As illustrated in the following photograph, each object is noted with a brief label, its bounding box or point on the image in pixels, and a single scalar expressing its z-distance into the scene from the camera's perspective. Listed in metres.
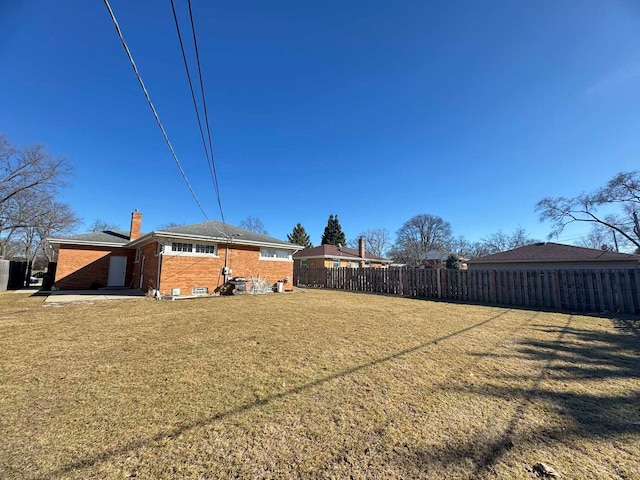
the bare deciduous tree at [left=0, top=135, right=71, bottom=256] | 20.84
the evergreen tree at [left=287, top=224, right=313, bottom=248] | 46.38
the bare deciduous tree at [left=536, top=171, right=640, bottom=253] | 21.58
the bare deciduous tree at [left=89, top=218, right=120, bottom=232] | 45.00
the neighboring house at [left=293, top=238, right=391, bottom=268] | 27.02
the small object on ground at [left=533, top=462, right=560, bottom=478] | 1.97
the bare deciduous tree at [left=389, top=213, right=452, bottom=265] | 45.91
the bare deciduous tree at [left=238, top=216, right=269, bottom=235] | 47.16
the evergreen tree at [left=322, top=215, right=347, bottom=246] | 43.97
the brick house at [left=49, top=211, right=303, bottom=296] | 12.91
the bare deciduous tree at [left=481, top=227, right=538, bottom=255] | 46.88
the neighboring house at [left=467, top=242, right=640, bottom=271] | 14.30
